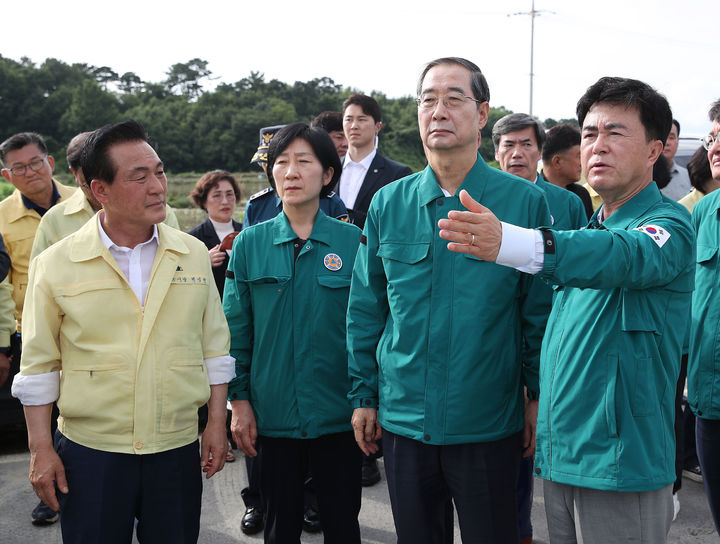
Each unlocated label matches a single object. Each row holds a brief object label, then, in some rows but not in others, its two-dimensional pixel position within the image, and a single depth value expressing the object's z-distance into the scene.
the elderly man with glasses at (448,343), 2.00
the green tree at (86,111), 56.91
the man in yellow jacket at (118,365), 2.01
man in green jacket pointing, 1.59
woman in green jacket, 2.42
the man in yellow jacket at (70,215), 3.15
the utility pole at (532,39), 27.75
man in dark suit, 4.43
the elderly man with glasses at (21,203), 3.70
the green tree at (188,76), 82.94
